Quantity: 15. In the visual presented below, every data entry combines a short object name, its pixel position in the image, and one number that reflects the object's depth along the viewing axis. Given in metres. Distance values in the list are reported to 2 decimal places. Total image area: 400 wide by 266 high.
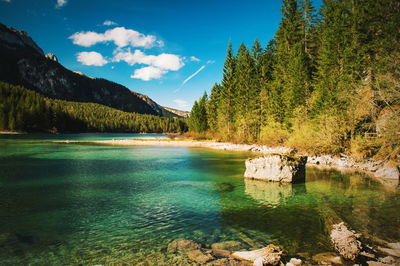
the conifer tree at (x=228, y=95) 66.14
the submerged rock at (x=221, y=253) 7.51
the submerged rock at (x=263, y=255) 6.71
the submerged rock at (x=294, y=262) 6.71
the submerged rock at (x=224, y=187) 16.72
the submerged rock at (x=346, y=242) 7.15
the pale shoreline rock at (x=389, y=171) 20.80
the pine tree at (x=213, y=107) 81.75
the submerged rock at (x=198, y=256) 7.09
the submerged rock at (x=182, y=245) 7.93
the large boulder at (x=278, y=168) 19.42
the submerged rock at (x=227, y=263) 6.81
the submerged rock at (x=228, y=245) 8.03
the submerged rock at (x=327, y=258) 6.96
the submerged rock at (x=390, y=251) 7.20
